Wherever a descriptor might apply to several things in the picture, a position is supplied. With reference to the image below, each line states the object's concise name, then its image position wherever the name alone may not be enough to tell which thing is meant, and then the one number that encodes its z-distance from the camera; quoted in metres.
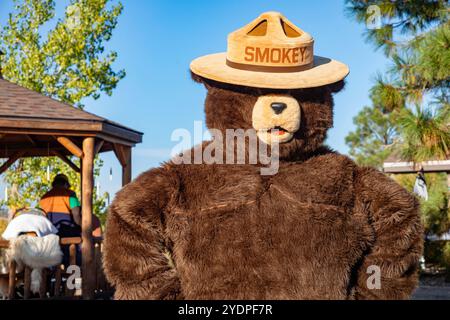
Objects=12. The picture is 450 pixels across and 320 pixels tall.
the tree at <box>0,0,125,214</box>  15.31
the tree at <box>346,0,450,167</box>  8.44
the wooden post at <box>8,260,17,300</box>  7.72
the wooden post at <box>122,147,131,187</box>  9.27
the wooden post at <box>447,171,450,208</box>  13.30
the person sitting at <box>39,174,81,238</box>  8.36
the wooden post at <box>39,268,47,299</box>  7.73
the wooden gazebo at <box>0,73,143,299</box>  8.09
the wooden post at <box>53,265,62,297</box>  8.00
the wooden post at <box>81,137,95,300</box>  8.12
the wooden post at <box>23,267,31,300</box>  7.62
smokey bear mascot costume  2.84
